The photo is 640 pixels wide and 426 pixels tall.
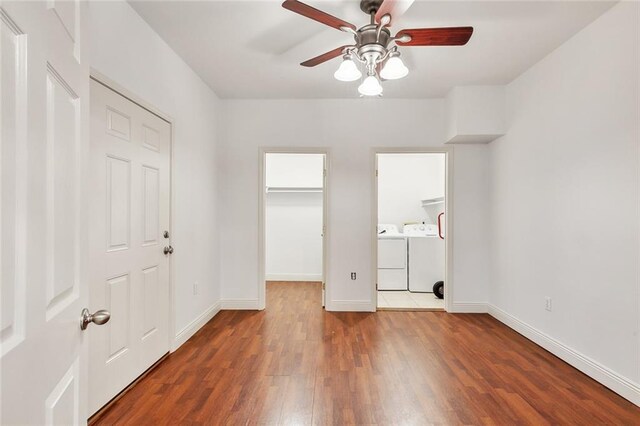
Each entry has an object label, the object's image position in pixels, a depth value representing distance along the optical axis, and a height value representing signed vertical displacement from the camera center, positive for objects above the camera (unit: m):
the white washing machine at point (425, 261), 4.62 -0.73
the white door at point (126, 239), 1.85 -0.19
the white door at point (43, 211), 0.50 +0.00
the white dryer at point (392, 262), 4.67 -0.75
